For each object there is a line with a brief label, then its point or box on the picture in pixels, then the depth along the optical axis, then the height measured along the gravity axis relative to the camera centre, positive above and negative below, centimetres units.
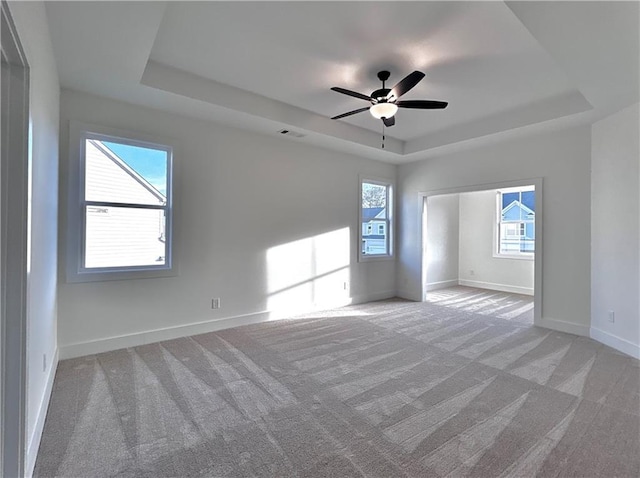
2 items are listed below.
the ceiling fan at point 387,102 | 292 +130
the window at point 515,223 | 688 +34
